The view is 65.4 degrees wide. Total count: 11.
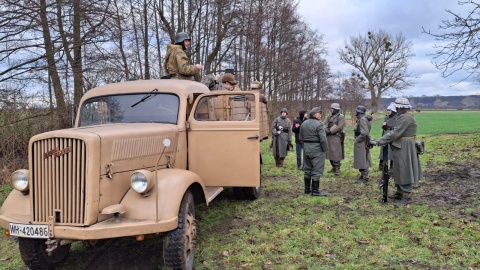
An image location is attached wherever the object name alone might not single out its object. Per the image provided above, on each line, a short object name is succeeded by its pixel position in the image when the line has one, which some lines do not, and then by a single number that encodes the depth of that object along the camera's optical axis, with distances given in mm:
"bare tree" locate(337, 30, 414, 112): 42875
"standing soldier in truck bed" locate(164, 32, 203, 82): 6547
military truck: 3605
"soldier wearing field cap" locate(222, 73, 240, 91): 7708
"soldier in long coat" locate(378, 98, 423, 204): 6473
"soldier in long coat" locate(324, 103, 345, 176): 9195
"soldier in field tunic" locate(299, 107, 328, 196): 7293
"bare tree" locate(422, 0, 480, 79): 10250
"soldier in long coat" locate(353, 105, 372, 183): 8641
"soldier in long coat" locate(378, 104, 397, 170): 8859
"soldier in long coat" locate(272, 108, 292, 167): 11234
